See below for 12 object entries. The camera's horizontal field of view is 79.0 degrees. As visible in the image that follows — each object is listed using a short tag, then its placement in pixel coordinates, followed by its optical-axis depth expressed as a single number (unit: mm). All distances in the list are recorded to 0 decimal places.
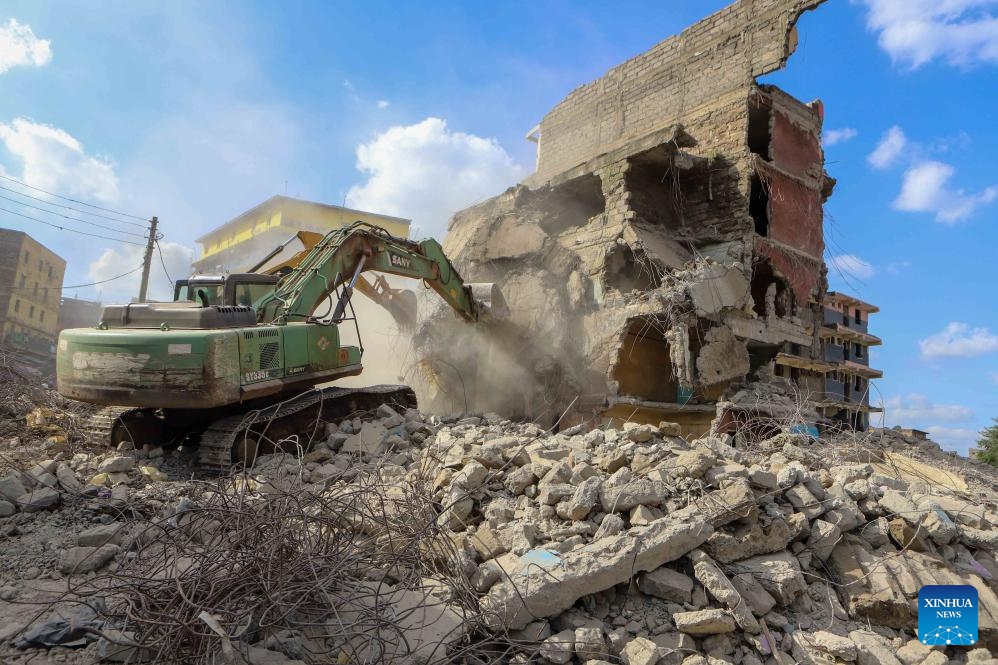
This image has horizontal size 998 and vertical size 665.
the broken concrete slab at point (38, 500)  4605
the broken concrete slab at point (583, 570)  3232
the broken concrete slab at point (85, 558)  3744
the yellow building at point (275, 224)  36719
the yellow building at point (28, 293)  27688
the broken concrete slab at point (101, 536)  3986
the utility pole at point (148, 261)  21062
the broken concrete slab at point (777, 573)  3602
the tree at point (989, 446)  18797
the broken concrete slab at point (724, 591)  3314
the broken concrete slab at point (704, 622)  3211
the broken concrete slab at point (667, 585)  3402
